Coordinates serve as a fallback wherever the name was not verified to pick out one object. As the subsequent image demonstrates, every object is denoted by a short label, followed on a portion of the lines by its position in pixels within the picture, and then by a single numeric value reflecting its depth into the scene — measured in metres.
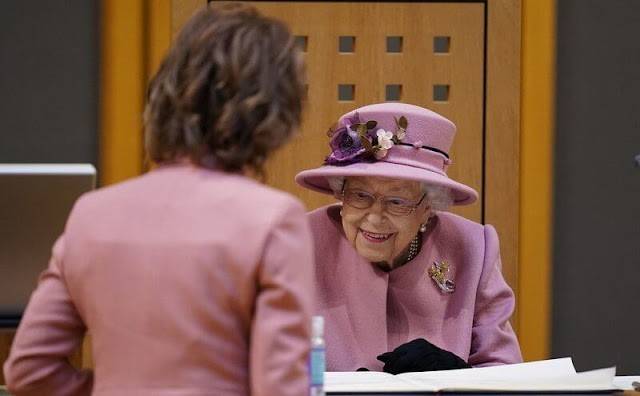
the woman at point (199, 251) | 5.76
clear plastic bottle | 5.86
